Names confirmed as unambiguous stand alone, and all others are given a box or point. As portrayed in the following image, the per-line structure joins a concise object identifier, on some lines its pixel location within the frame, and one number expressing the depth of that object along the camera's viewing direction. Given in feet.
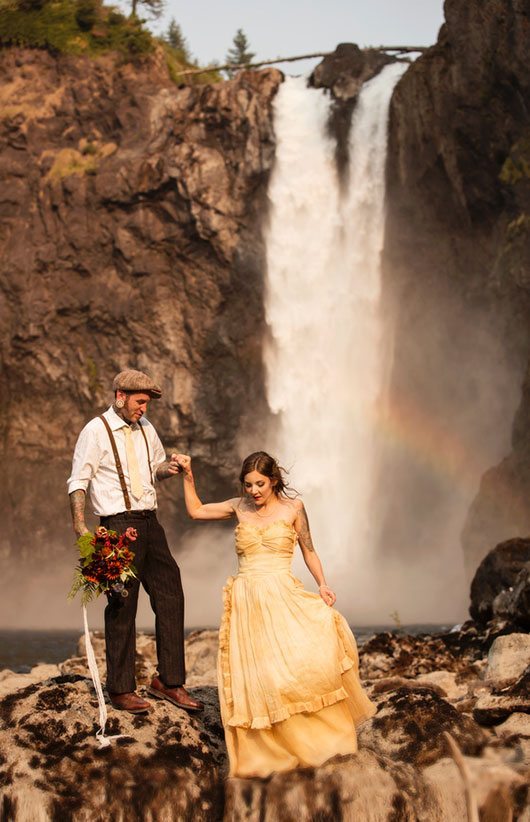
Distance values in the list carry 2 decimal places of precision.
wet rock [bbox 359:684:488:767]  21.56
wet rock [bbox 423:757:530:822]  18.08
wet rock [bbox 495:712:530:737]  23.31
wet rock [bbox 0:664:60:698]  44.80
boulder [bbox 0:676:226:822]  19.53
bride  20.97
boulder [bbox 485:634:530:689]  36.97
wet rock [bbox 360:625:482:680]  45.65
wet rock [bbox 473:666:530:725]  24.57
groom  23.84
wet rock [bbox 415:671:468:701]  37.50
